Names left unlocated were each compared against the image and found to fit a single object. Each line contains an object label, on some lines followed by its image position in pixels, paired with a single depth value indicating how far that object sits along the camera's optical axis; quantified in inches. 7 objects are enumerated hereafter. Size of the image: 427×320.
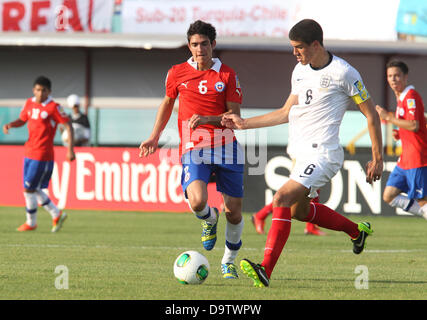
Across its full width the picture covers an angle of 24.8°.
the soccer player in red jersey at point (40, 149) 584.7
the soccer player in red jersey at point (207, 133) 358.3
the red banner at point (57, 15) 987.3
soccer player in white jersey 326.3
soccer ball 328.2
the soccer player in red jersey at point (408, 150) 492.1
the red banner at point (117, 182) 760.3
